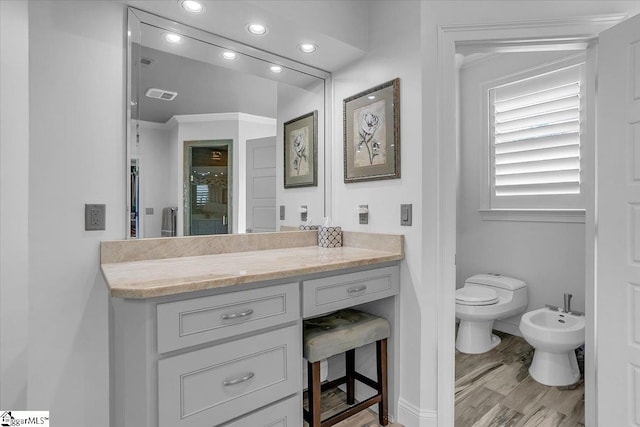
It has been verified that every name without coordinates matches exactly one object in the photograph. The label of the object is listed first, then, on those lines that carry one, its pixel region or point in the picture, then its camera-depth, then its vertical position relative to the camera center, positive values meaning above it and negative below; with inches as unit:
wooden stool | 61.6 -26.1
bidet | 82.6 -34.0
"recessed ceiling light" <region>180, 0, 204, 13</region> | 61.2 +37.7
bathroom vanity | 43.3 -16.4
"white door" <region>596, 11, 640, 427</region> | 57.3 -3.2
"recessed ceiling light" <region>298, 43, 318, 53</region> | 77.7 +38.1
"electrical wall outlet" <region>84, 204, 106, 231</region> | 56.8 -1.1
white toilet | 100.8 -29.8
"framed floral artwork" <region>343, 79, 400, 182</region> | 74.2 +18.0
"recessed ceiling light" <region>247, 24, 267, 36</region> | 69.6 +37.9
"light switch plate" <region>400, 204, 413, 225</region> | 71.1 -0.9
